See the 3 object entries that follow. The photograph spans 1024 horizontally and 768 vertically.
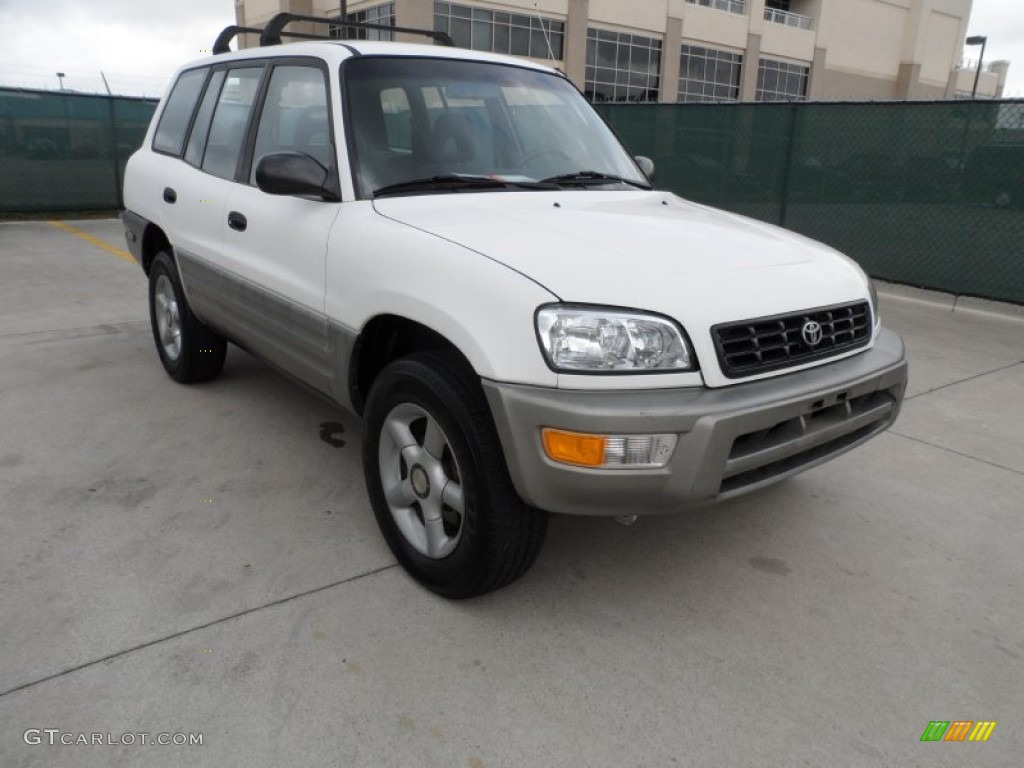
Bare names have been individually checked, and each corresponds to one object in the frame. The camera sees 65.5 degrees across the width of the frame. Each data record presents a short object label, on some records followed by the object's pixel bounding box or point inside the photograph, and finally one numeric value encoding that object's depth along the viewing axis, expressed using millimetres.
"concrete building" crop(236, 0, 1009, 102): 30062
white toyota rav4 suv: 2254
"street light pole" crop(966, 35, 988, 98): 51344
